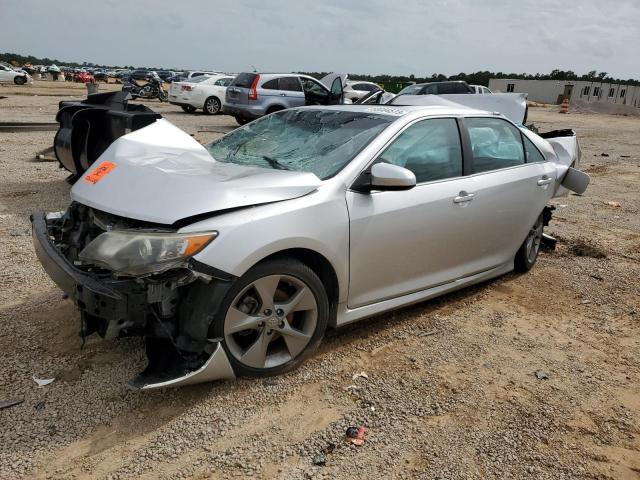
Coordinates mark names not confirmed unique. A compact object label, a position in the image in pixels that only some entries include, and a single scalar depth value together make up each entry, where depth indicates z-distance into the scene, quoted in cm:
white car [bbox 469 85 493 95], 2126
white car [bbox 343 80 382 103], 2377
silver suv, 1571
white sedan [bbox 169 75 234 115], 2056
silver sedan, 260
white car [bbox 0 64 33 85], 3864
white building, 5253
